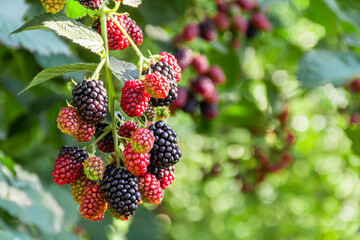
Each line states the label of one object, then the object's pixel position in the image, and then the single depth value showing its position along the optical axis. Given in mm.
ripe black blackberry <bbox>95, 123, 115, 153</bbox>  674
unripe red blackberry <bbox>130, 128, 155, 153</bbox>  640
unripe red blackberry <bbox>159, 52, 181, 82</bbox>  674
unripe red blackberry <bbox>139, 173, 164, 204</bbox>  657
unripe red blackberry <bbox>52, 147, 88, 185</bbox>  657
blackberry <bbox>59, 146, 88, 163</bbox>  663
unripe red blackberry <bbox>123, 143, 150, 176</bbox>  645
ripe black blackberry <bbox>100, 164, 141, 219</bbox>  647
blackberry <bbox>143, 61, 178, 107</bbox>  659
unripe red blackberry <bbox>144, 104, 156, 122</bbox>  675
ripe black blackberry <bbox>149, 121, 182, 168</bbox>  656
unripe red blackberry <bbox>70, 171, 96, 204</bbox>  664
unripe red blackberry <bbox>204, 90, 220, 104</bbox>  1190
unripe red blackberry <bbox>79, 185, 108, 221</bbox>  649
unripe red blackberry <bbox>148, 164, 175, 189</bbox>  671
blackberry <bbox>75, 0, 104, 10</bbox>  644
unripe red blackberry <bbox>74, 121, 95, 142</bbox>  655
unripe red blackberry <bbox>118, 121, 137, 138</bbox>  669
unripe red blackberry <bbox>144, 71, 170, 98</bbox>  639
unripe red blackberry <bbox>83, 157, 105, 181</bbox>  649
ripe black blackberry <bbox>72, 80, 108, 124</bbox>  642
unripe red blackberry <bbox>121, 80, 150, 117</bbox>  649
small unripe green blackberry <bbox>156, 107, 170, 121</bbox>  677
